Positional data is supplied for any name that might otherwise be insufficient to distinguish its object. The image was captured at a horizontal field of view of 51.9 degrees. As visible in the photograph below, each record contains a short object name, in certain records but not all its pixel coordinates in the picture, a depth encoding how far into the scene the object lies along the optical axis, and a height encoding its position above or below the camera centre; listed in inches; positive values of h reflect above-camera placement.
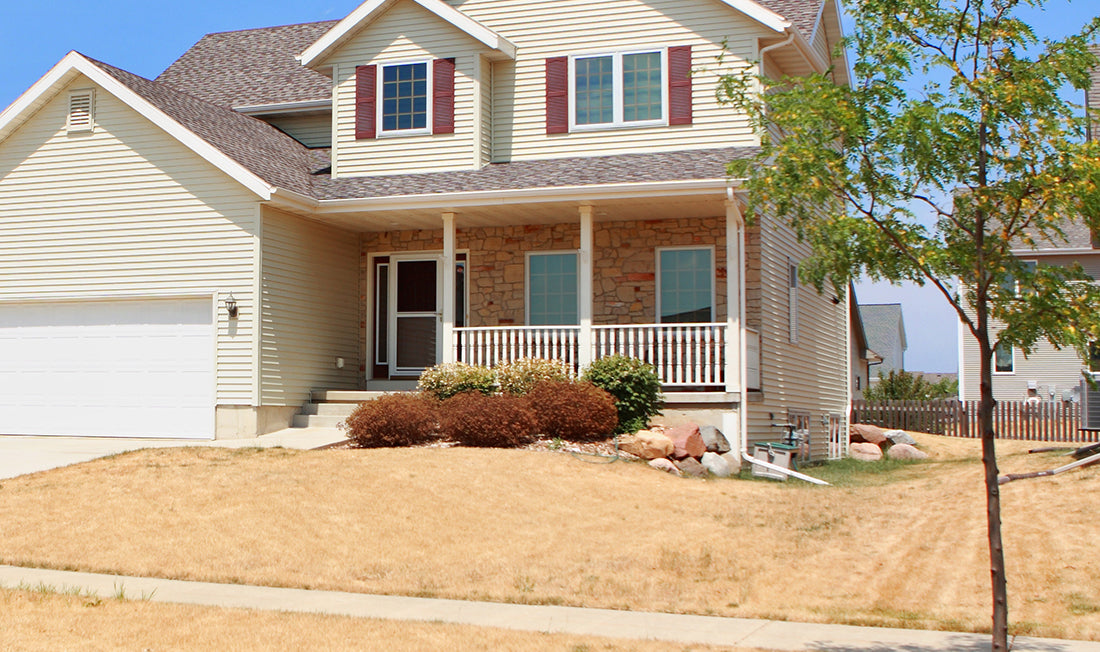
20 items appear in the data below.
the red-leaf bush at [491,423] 594.2 -18.9
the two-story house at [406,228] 686.5 +102.6
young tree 264.4 +52.5
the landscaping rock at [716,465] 606.5 -41.8
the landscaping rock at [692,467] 595.3 -42.6
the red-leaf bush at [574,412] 603.5 -13.3
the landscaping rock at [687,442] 601.6 -29.4
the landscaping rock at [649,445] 591.2 -30.7
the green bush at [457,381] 650.2 +3.5
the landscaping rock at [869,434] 983.6 -41.4
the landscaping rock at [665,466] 585.3 -40.9
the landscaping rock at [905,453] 915.4 -54.1
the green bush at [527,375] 647.1 +6.9
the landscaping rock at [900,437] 979.9 -43.8
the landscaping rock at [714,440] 624.1 -29.2
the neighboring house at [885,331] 2564.0 +128.8
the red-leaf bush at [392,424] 606.9 -19.9
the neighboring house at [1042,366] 1305.4 +25.6
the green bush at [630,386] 629.0 +0.5
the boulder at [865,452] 941.2 -54.9
